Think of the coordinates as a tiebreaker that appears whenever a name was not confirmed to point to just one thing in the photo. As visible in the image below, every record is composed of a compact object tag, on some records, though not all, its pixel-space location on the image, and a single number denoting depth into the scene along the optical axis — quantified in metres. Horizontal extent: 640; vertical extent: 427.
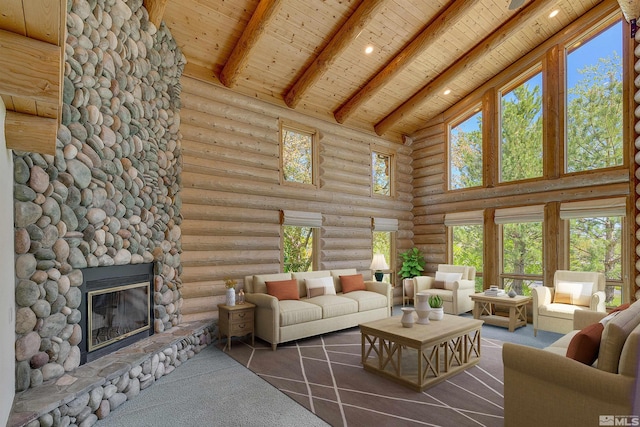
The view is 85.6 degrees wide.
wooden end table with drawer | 4.71
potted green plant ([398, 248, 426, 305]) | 7.77
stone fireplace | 2.82
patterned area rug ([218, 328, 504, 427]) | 2.93
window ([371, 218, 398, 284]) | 7.79
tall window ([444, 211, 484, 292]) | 7.37
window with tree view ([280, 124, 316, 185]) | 6.53
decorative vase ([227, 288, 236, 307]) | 4.90
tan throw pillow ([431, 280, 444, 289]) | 7.17
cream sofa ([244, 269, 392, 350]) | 4.72
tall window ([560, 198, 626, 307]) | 5.60
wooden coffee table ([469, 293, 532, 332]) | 5.68
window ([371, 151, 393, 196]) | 8.05
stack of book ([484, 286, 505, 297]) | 6.06
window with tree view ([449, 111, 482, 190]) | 7.55
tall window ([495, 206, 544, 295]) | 6.49
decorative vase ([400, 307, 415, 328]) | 3.90
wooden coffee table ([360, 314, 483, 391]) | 3.51
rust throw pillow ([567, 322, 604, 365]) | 2.31
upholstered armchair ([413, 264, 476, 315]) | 6.62
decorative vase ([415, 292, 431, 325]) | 4.04
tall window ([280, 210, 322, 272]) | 6.35
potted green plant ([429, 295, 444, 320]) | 4.22
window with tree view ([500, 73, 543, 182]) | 6.62
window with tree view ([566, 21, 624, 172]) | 5.73
